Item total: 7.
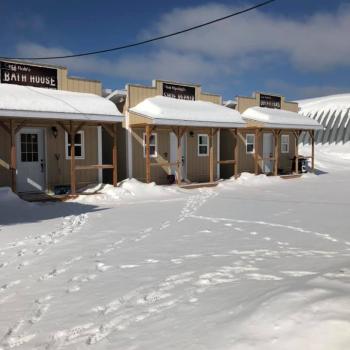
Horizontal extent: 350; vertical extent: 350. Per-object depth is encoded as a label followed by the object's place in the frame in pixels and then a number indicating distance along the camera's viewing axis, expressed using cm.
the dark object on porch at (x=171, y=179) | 1800
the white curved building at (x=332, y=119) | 4285
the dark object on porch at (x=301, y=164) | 2488
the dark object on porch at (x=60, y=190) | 1459
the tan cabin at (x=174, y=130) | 1673
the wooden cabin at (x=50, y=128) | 1310
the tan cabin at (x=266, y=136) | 2167
